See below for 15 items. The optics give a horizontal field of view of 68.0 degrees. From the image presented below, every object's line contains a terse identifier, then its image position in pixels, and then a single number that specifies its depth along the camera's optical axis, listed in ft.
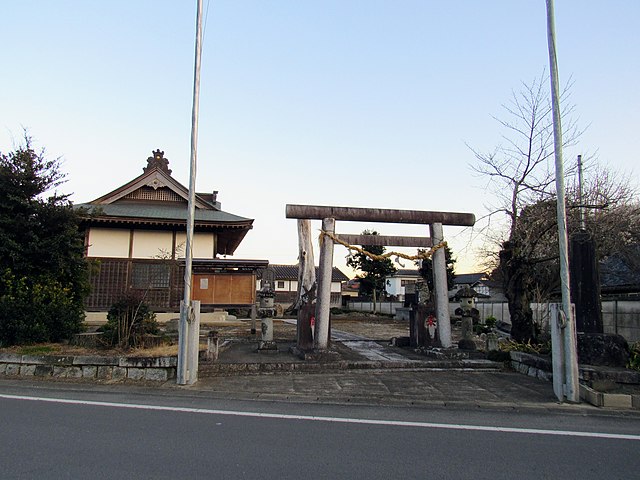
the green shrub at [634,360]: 28.63
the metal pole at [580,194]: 43.62
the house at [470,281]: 161.97
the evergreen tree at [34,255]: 34.65
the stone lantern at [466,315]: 40.68
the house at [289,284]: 172.66
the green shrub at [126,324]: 34.60
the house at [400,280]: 217.15
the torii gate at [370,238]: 36.45
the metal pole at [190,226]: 28.86
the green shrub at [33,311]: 34.22
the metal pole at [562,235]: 25.29
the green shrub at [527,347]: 34.86
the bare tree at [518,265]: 40.27
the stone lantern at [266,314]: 39.32
